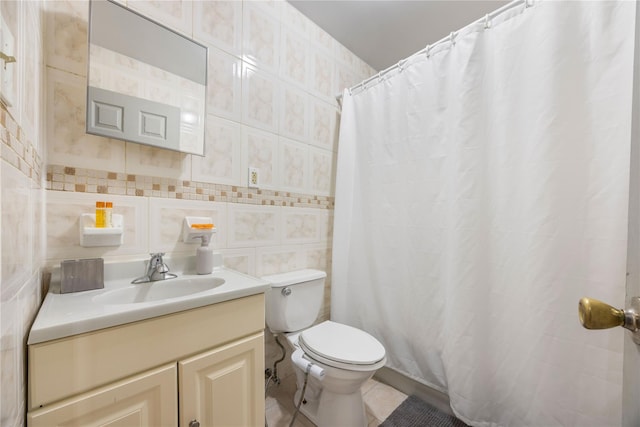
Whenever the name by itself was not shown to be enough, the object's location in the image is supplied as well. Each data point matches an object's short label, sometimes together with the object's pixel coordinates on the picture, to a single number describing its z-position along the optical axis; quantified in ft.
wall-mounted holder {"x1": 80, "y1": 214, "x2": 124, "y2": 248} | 2.88
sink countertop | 1.89
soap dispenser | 3.62
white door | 1.19
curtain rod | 3.50
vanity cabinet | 1.88
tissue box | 2.69
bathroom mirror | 3.07
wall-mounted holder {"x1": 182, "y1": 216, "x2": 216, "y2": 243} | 3.64
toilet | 3.57
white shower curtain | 2.93
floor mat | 4.17
